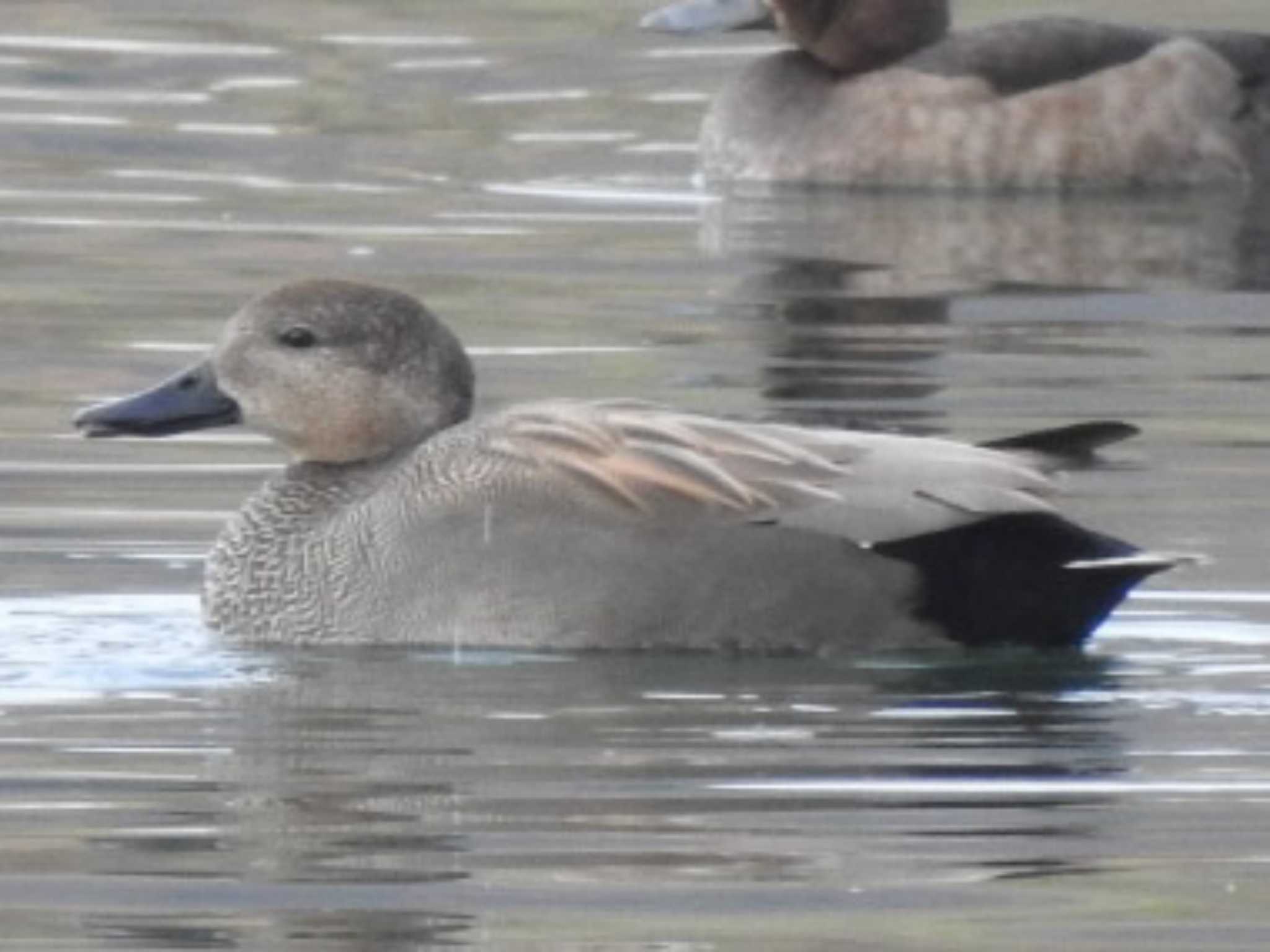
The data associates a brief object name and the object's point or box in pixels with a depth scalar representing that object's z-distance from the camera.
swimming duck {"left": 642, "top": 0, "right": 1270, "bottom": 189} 18.91
